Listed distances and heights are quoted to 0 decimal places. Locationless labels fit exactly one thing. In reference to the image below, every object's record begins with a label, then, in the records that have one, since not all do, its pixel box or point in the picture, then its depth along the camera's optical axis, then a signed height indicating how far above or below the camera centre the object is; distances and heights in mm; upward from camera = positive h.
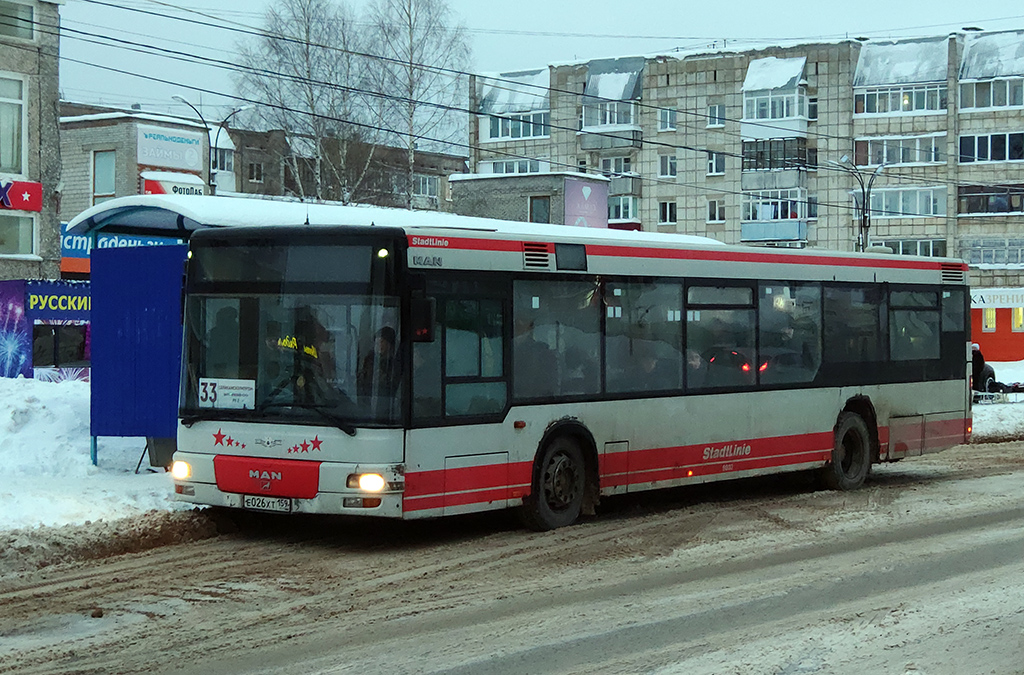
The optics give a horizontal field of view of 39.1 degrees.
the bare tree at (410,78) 52500 +9862
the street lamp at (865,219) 53250 +4883
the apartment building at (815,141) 73688 +11174
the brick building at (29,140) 35375 +5078
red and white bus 11297 -204
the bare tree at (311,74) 50938 +9657
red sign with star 35125 +3665
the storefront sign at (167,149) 57062 +7842
